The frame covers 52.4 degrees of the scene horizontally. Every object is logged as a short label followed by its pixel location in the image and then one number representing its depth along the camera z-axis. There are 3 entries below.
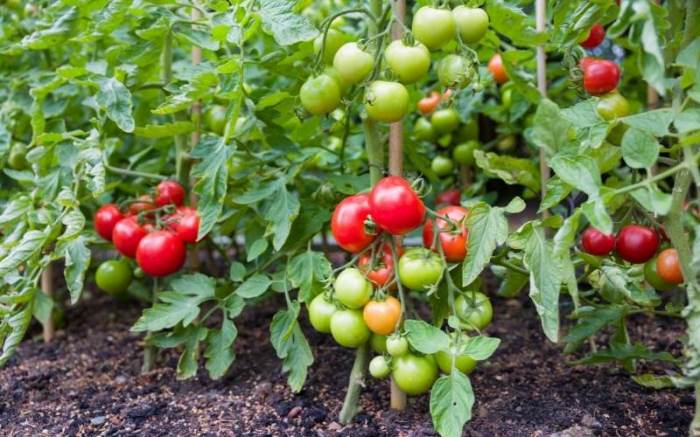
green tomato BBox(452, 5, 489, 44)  1.17
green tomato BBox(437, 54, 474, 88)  1.20
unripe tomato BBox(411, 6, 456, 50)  1.14
